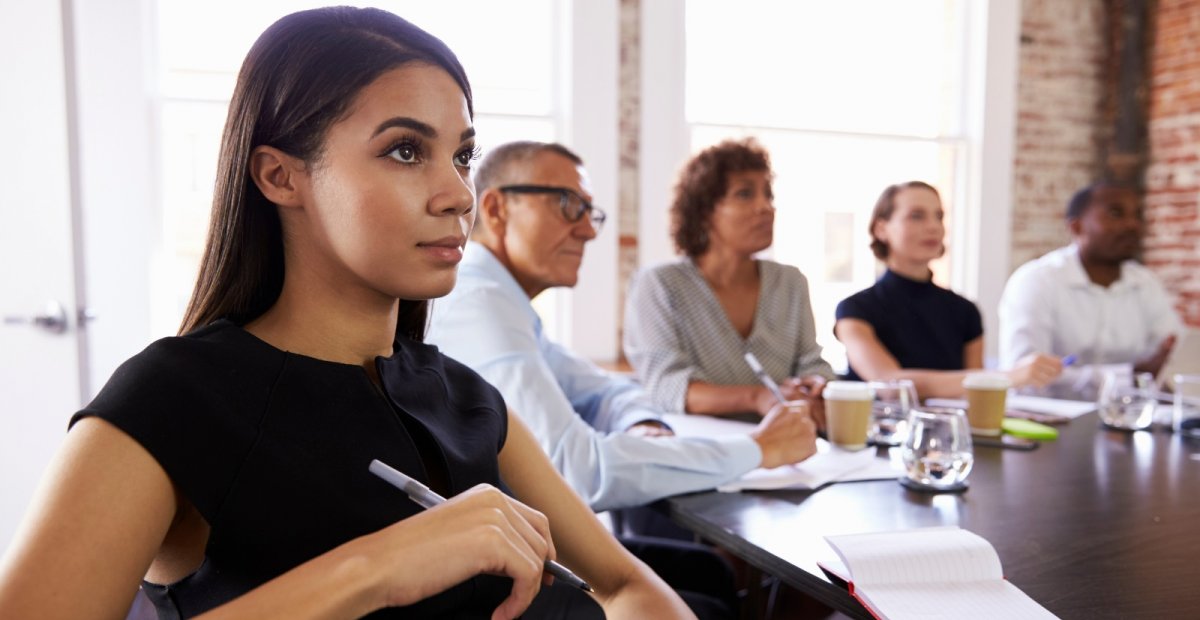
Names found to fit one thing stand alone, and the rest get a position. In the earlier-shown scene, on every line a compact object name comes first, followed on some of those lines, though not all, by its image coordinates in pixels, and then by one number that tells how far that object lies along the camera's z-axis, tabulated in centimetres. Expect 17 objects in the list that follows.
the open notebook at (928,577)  97
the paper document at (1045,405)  232
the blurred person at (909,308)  297
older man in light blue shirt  150
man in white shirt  351
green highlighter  200
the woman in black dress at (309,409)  75
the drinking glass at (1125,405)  213
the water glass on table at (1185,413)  209
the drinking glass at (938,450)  149
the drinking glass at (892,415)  192
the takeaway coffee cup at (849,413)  178
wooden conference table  106
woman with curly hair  266
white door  248
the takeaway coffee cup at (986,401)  197
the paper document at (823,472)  152
